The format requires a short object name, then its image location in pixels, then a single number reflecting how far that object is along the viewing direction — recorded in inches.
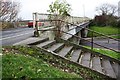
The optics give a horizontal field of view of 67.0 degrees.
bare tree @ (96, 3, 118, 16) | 1304.1
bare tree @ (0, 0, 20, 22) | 471.3
